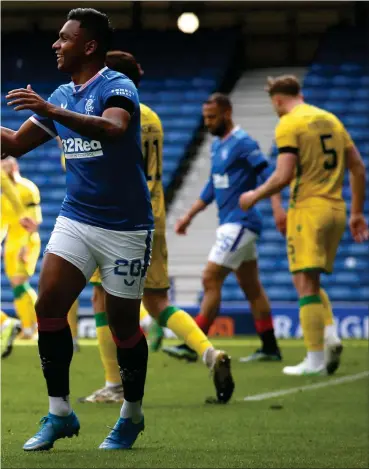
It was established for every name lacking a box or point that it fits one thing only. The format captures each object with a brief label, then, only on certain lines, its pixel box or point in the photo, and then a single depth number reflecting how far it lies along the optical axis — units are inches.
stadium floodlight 1768.0
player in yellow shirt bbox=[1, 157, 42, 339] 1090.1
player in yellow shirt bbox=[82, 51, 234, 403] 589.3
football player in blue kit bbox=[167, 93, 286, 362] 840.3
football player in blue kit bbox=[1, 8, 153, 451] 419.5
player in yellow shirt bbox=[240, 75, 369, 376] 745.0
